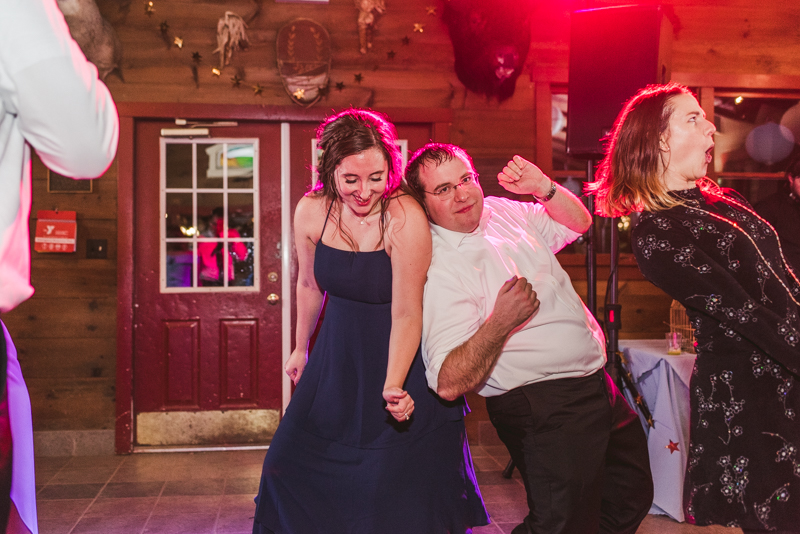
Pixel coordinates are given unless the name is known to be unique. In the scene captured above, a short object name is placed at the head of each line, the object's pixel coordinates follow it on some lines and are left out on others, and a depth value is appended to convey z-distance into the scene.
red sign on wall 3.58
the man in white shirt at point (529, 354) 1.47
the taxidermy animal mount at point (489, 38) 3.58
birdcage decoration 2.83
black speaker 2.86
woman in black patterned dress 1.33
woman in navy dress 1.53
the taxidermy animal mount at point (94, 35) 3.34
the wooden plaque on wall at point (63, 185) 3.62
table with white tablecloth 2.55
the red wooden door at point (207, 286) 3.74
